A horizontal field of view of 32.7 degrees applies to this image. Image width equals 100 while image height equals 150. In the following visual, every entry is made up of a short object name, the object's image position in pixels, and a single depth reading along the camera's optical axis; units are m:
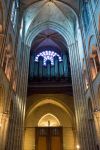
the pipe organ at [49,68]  20.23
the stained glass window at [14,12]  11.97
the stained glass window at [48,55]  22.64
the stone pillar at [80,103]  11.84
